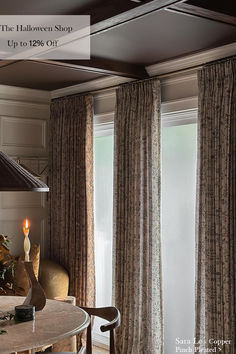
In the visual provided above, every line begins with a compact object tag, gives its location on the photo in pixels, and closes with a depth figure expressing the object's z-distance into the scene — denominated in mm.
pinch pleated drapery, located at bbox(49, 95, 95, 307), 5586
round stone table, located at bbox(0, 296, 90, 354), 2592
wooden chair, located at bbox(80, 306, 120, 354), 3224
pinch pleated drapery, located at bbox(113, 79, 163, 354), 4707
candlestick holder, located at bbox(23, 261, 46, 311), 3195
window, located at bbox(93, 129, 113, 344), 5543
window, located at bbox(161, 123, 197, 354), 4633
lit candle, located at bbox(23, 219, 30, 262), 2806
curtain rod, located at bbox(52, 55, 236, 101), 4236
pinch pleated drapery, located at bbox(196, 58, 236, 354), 4012
